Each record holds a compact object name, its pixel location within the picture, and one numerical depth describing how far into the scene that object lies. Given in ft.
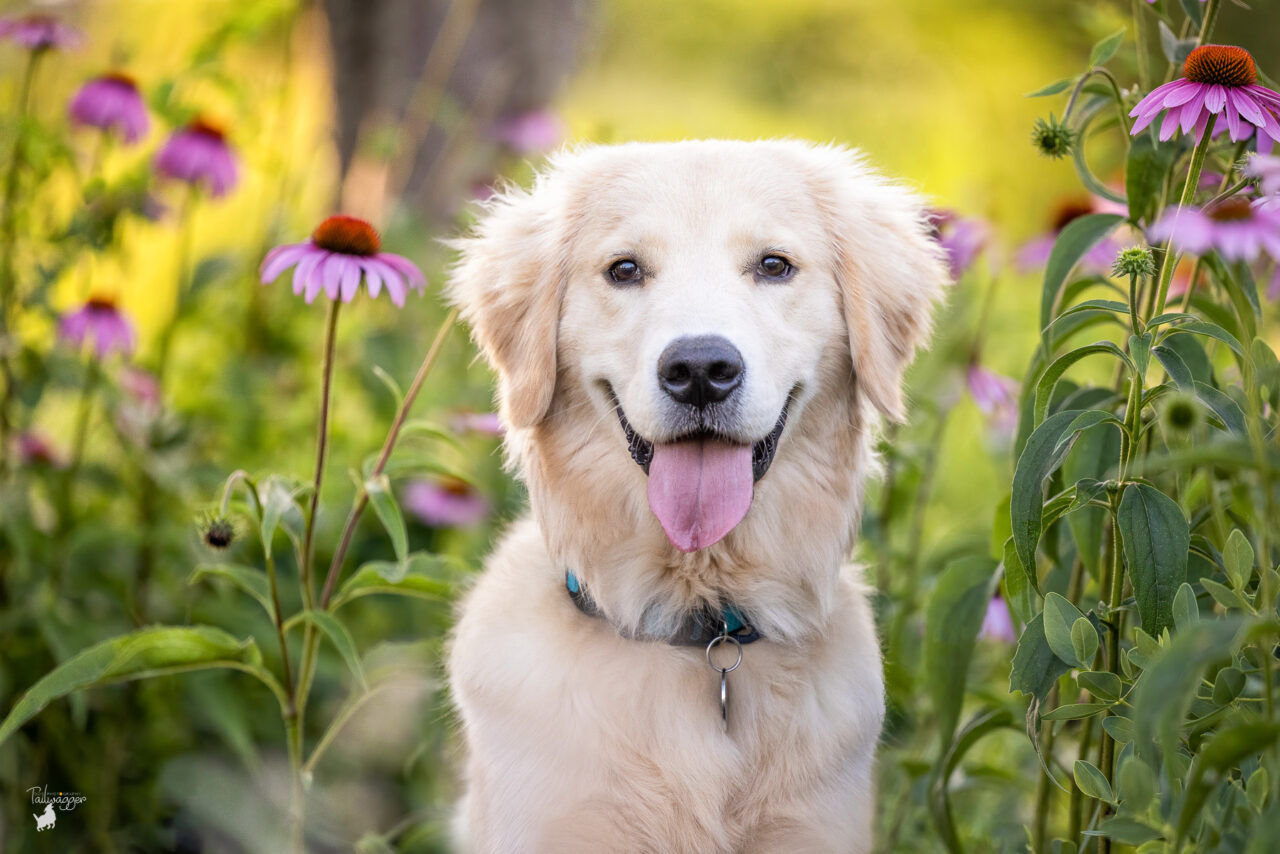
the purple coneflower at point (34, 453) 10.03
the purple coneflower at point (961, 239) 9.61
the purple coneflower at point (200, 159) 10.10
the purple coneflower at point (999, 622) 8.67
